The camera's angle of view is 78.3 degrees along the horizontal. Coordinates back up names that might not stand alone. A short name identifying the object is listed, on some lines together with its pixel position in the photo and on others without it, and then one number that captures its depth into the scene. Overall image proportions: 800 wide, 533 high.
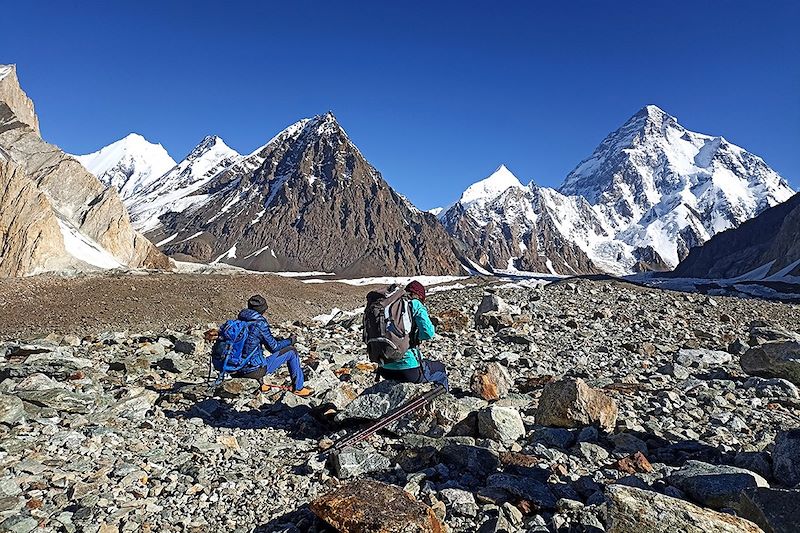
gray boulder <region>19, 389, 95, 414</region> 7.45
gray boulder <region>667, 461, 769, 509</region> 4.03
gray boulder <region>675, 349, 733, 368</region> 10.99
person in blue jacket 8.52
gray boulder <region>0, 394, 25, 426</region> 6.51
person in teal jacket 6.56
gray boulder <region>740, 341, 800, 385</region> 8.78
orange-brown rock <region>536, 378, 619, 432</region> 6.30
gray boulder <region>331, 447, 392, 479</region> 5.30
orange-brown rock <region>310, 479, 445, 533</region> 3.72
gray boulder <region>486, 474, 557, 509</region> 4.26
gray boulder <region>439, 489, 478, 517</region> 4.28
